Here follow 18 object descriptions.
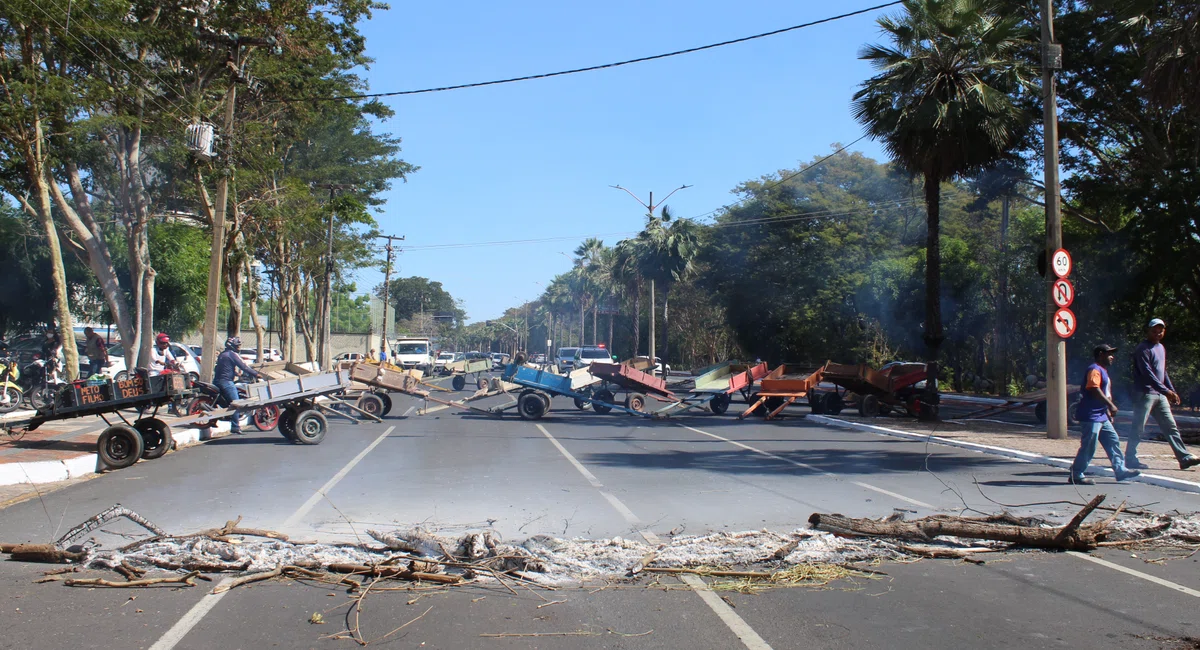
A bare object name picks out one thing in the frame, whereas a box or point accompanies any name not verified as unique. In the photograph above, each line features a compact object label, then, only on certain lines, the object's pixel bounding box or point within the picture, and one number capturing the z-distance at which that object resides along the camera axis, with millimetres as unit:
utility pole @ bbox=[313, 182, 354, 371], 38438
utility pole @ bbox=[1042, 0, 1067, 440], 15930
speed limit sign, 15453
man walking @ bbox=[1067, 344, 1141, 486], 10531
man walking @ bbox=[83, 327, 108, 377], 22953
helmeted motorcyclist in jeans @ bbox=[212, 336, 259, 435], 16031
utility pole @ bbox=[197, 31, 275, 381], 21000
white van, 56688
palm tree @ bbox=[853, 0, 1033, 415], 20078
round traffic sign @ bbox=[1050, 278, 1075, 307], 15414
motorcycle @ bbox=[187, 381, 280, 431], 16594
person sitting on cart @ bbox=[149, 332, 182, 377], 19750
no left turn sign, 15469
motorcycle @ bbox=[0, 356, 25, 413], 19328
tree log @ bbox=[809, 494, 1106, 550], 7059
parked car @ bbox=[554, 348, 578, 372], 50031
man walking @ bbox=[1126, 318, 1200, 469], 10805
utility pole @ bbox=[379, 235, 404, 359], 59606
